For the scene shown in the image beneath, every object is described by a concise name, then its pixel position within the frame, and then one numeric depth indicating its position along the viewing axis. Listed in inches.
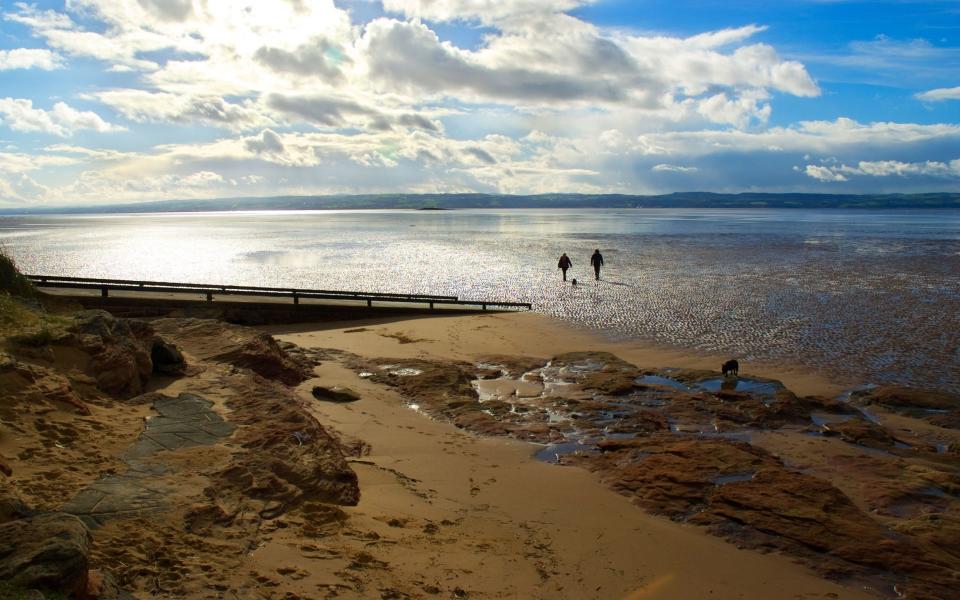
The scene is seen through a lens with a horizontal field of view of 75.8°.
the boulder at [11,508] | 193.7
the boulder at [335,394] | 500.7
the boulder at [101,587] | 170.1
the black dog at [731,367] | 591.5
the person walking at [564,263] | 1342.6
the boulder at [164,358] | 414.1
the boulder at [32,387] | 290.5
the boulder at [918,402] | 489.1
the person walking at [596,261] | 1386.6
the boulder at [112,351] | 356.2
